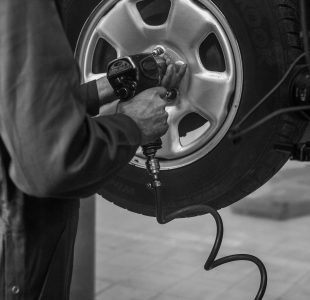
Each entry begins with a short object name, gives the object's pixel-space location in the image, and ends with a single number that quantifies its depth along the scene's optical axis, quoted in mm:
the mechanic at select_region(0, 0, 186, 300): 1604
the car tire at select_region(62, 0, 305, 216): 1912
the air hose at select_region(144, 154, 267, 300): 1946
